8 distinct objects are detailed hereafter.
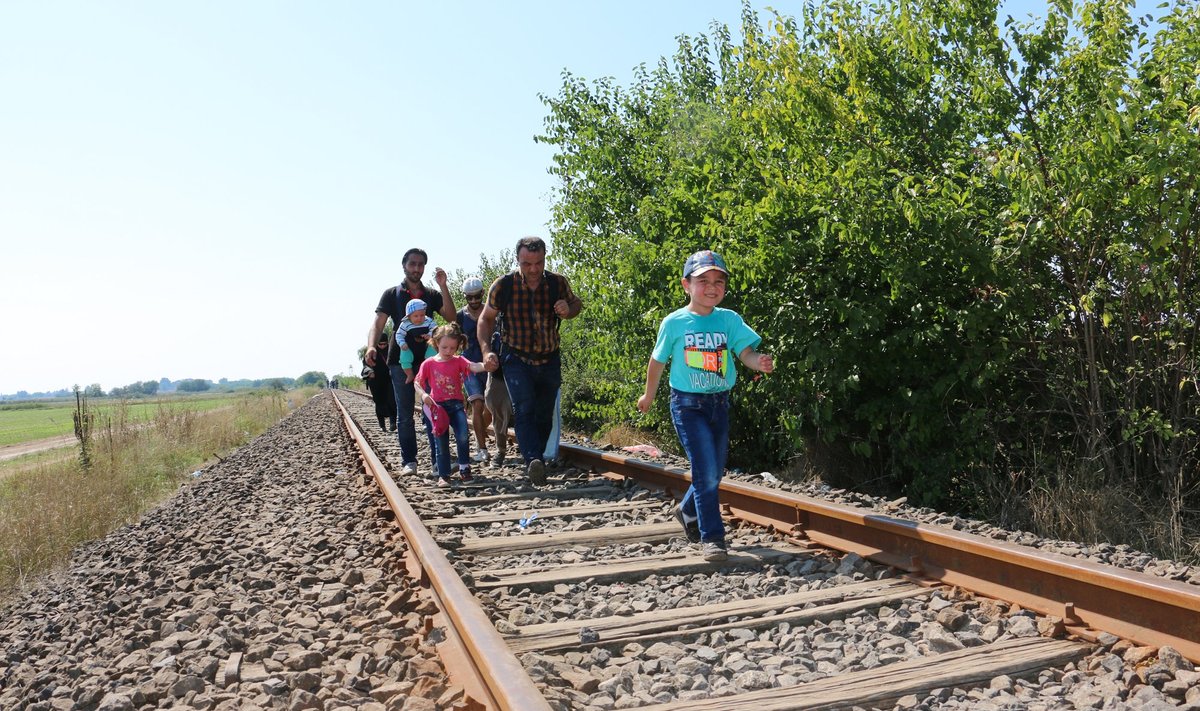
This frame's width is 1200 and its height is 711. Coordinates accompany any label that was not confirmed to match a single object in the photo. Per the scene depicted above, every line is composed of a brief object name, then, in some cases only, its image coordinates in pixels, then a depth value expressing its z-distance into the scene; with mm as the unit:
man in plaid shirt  7418
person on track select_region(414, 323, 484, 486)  7629
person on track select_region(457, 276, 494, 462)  9023
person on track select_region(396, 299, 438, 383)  8148
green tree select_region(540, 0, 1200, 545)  5680
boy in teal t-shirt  4703
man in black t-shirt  8305
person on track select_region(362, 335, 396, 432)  10687
